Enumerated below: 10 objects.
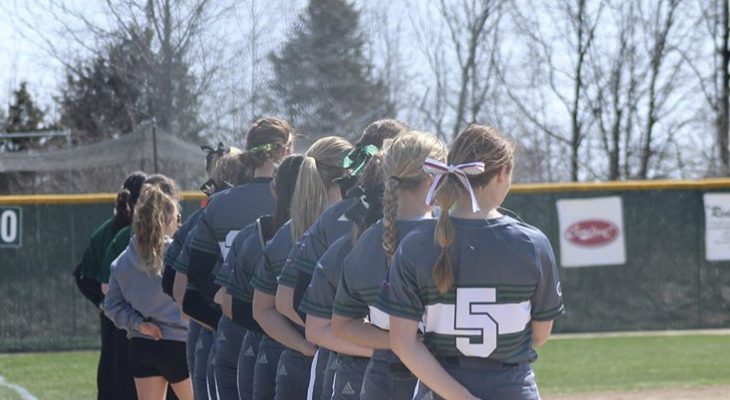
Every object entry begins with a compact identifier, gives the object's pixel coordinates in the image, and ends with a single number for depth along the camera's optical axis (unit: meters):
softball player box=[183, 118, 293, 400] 13.52
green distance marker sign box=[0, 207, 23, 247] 35.37
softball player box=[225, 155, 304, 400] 12.13
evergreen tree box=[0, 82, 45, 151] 70.81
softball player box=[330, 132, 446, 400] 9.09
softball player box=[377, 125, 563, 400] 7.96
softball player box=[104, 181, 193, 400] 16.23
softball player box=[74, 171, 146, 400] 18.28
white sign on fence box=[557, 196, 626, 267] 36.09
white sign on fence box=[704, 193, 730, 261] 36.44
